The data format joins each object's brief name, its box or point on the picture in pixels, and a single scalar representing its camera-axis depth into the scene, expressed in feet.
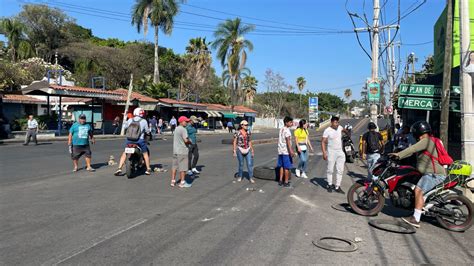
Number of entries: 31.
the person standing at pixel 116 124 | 110.04
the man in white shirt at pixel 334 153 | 30.48
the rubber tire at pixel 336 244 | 17.10
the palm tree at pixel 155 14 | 161.48
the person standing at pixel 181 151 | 30.68
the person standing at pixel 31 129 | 67.82
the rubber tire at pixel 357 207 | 23.04
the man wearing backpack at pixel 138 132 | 34.78
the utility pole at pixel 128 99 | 104.47
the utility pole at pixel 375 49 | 66.58
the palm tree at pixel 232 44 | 175.94
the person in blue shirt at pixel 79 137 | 37.54
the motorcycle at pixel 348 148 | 55.72
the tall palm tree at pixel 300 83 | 357.61
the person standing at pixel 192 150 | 38.29
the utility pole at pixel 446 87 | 34.49
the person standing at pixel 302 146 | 38.91
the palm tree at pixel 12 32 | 164.25
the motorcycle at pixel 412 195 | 20.85
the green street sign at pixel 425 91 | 40.40
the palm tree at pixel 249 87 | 285.19
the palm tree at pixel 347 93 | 511.44
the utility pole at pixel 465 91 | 28.53
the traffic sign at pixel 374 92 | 63.00
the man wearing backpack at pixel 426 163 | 20.92
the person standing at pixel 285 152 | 31.76
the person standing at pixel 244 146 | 33.94
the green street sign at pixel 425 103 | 39.83
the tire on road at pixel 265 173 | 36.09
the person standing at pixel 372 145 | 34.24
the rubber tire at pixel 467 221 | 20.48
